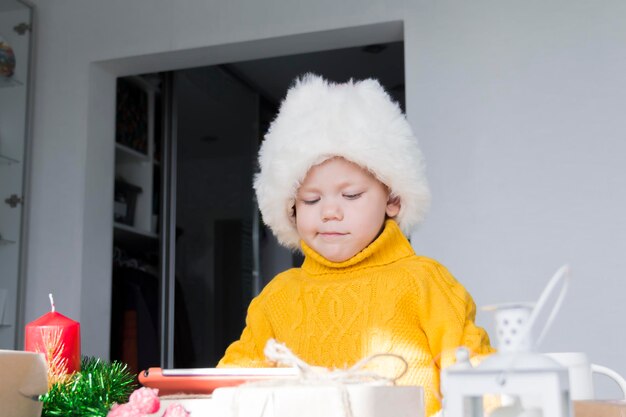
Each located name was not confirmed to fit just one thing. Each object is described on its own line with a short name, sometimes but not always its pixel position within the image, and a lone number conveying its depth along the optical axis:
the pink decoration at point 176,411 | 0.77
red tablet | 0.80
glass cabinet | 3.42
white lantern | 0.59
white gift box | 0.68
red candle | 1.04
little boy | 1.24
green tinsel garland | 0.94
